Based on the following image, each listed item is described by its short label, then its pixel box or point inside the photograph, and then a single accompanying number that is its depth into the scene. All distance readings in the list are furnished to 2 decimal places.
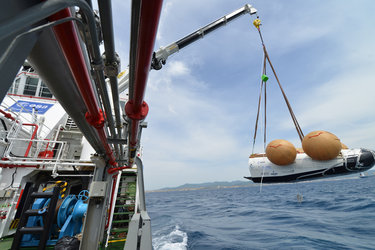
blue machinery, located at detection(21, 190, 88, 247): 5.71
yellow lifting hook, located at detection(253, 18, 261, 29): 11.23
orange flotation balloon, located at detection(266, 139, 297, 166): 10.34
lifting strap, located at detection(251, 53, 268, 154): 10.46
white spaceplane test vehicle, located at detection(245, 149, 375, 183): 9.39
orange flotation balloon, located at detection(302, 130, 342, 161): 9.19
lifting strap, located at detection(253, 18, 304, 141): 10.84
